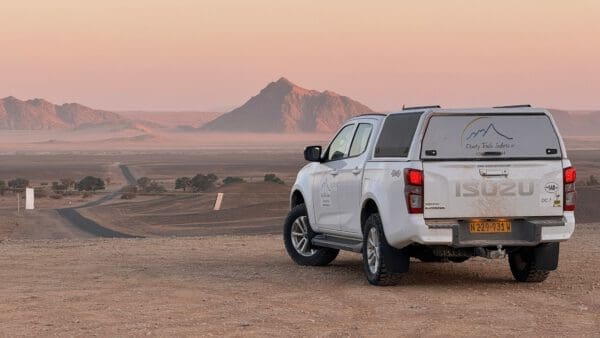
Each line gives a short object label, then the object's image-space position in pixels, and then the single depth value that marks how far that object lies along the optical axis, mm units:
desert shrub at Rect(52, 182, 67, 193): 91394
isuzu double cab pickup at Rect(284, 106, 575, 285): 12438
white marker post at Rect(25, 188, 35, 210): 59312
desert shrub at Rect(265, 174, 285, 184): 95431
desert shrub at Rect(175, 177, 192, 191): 93938
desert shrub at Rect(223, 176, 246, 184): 97256
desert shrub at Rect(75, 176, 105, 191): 94688
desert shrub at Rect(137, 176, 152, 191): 99000
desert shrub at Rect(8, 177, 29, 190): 97850
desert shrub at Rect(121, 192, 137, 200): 76875
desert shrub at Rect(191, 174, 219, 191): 92438
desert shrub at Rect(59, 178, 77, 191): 97950
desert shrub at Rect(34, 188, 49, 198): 76081
